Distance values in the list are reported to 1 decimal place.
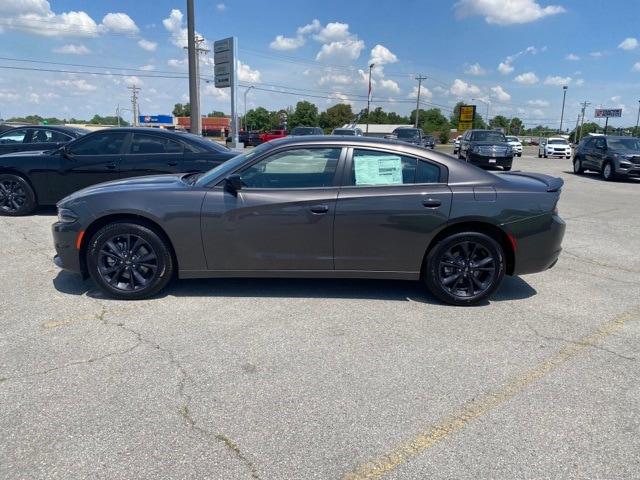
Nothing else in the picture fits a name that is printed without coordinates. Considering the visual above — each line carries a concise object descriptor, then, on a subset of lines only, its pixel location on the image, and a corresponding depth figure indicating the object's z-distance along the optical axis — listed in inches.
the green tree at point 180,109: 5495.6
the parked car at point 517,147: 1286.5
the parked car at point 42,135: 433.0
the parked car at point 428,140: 1295.4
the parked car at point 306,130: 1021.9
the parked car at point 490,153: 766.5
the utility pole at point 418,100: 2933.3
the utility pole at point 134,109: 3191.4
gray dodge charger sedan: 164.9
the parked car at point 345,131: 1035.7
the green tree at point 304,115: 4041.3
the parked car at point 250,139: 1747.0
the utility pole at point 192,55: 765.9
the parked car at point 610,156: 644.1
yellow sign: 1796.0
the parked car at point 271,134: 1695.9
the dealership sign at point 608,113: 2815.5
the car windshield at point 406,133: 1129.4
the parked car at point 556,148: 1328.7
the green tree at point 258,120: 4456.2
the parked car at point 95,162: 303.9
